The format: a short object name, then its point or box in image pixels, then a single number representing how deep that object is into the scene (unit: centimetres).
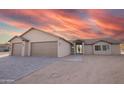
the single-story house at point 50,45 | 764
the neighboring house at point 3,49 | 1621
